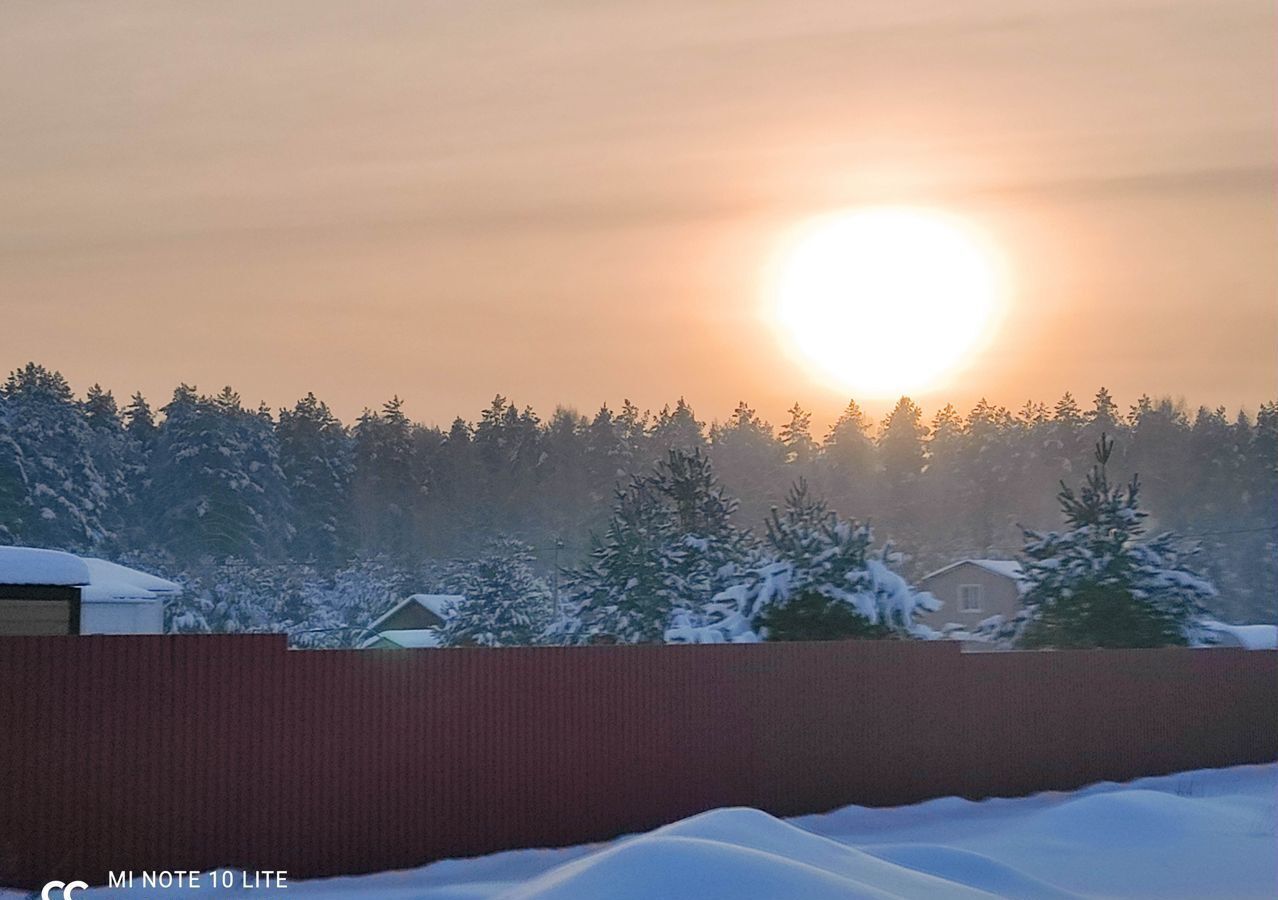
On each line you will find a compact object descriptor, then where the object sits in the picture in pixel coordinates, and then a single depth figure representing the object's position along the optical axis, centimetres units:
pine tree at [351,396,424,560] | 10906
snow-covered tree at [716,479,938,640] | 2941
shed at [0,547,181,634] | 2170
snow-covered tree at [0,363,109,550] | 8294
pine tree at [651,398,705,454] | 13188
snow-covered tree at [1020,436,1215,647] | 3472
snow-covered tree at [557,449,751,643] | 4194
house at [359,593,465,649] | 5822
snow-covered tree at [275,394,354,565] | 10362
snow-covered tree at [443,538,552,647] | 5409
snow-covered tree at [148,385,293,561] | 9331
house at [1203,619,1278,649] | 4483
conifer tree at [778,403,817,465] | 13945
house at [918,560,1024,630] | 6438
